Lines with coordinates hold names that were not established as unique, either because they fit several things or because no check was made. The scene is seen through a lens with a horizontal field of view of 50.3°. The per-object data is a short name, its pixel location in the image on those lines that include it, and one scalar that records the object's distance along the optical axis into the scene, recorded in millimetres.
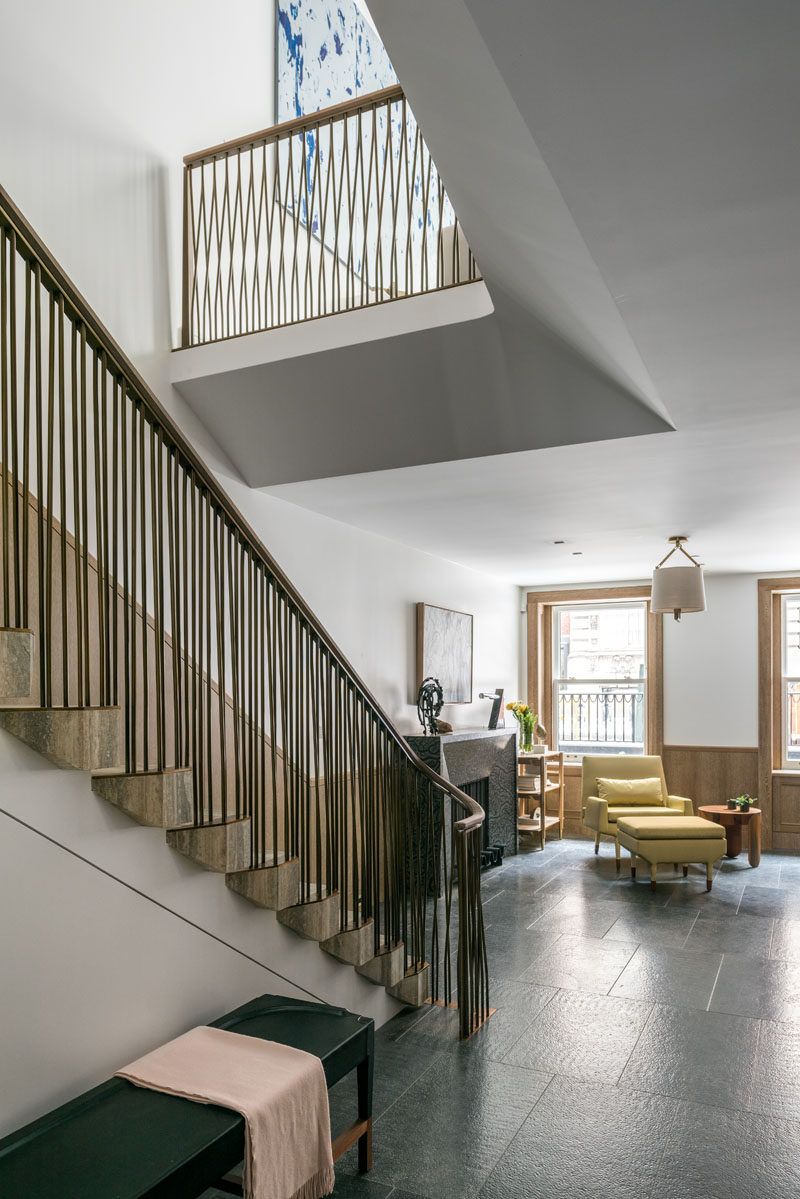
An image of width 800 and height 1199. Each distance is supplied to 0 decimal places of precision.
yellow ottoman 6605
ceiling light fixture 6262
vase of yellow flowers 8578
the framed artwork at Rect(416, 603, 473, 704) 6945
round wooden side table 7488
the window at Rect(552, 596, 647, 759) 9227
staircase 2369
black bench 2025
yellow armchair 7637
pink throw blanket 2367
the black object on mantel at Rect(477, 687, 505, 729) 7871
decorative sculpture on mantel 6551
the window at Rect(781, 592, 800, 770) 8609
